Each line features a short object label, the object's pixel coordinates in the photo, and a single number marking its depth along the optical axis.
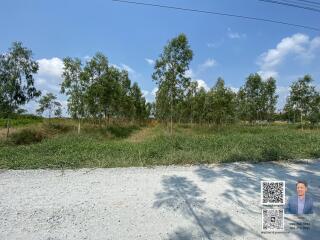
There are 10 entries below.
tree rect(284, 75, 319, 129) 28.77
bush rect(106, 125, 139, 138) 23.30
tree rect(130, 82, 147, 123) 35.83
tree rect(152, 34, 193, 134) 18.05
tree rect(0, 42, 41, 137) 15.20
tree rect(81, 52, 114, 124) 21.38
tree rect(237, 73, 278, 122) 30.61
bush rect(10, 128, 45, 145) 16.30
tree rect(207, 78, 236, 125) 27.08
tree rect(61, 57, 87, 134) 20.06
